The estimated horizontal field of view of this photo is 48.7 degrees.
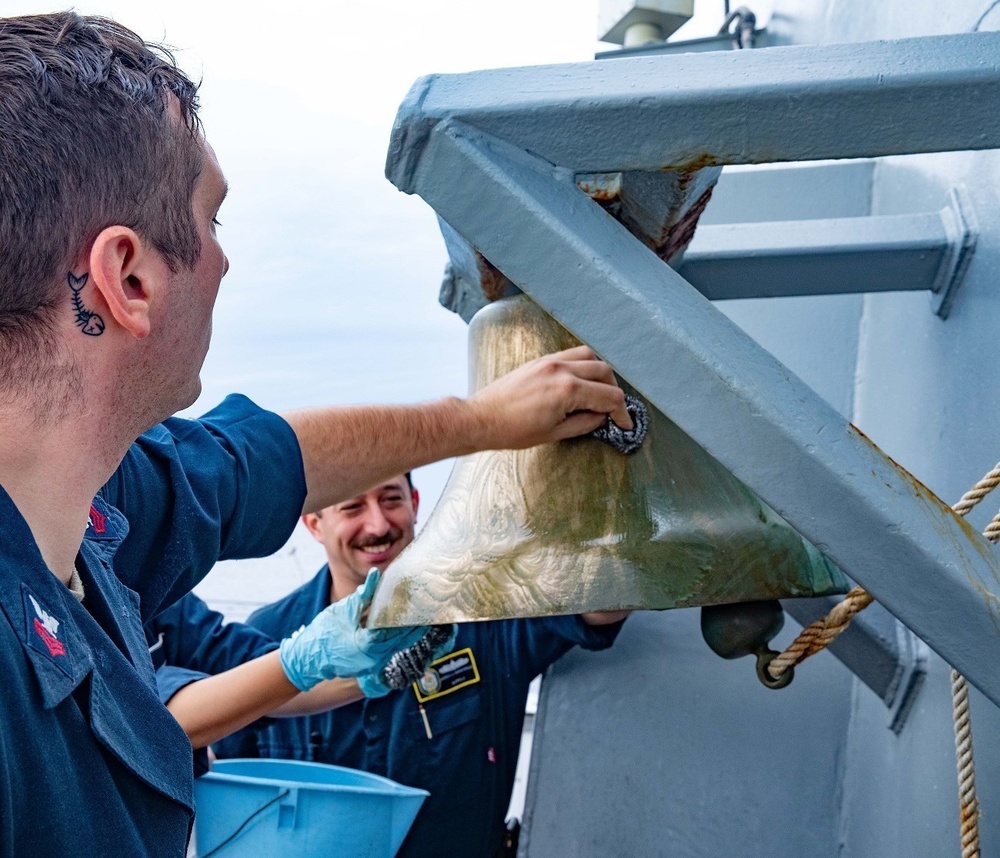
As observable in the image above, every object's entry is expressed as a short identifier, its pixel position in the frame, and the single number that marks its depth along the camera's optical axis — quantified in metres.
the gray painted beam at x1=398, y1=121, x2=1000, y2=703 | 0.73
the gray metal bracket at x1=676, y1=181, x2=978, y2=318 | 1.37
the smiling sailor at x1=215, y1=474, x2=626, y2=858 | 2.23
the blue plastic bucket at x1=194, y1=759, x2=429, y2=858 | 1.75
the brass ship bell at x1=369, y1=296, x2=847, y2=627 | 0.96
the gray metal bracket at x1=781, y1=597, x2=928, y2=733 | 1.53
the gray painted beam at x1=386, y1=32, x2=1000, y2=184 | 0.73
